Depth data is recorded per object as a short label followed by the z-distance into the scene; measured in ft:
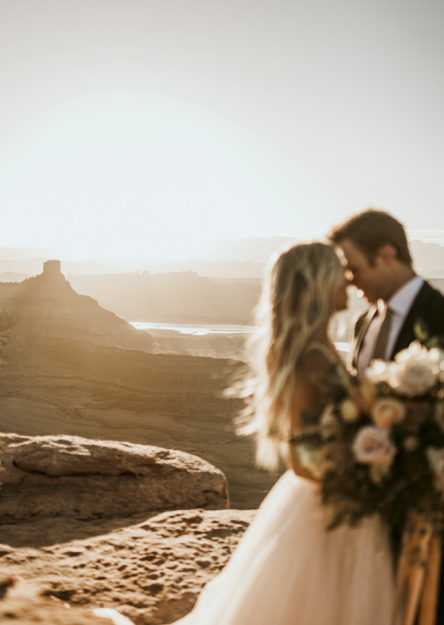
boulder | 20.30
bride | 7.27
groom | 9.24
